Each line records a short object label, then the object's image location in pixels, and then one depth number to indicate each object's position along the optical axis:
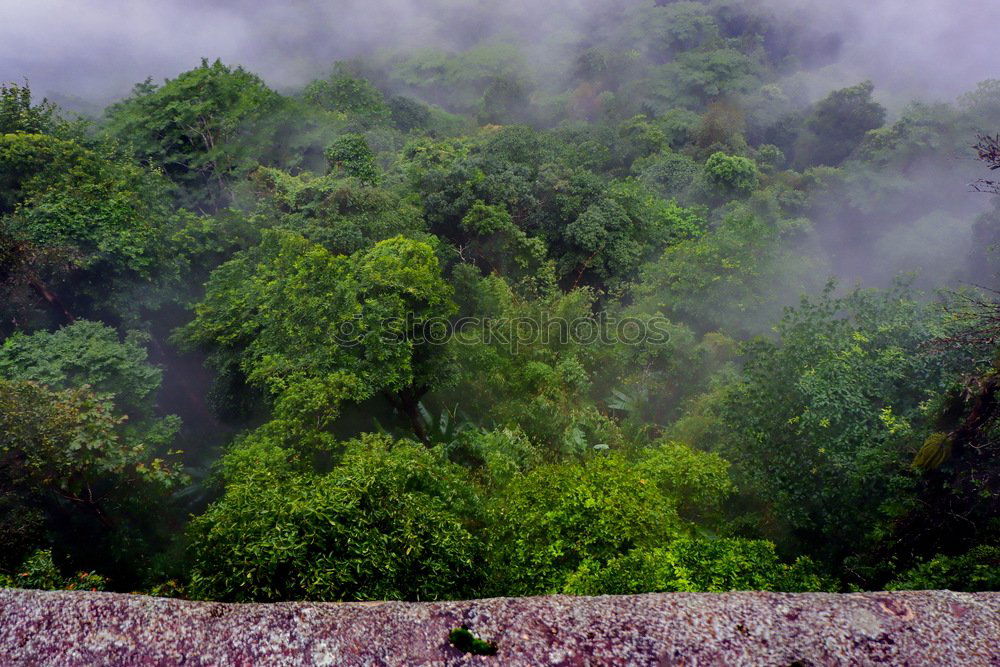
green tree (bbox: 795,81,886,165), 50.28
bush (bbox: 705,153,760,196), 32.72
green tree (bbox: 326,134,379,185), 23.71
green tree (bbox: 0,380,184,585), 10.30
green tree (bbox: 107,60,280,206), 26.88
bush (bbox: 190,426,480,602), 7.00
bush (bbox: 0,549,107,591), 7.48
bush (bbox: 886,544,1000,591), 7.02
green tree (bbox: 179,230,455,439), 13.12
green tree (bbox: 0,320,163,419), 13.46
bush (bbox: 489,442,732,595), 8.38
